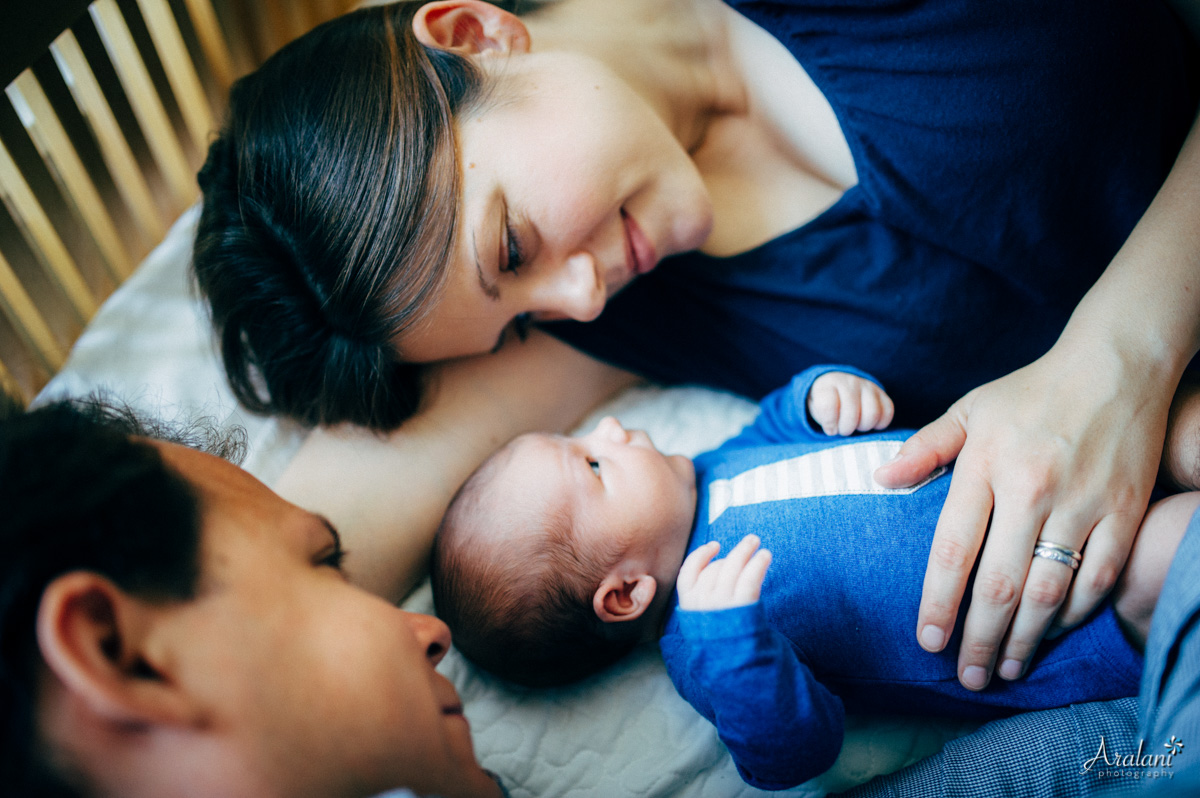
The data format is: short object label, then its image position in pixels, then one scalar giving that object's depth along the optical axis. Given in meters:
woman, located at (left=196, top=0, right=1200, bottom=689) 0.39
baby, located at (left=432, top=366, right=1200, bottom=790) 0.38
